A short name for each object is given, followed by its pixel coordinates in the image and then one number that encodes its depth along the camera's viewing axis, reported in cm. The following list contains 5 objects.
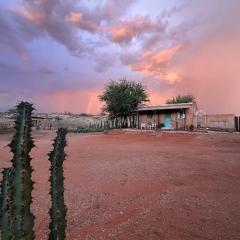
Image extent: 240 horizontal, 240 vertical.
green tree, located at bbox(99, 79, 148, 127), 2668
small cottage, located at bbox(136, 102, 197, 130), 2305
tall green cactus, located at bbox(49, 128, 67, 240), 269
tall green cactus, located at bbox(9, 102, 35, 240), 218
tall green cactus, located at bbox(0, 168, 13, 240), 217
